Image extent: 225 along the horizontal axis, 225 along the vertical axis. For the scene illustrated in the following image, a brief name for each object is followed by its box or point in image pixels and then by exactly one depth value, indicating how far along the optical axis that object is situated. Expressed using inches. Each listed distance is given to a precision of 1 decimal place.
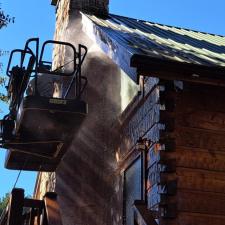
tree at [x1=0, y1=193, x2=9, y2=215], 970.9
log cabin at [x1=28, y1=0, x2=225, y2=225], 187.7
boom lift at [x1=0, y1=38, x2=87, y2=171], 218.0
